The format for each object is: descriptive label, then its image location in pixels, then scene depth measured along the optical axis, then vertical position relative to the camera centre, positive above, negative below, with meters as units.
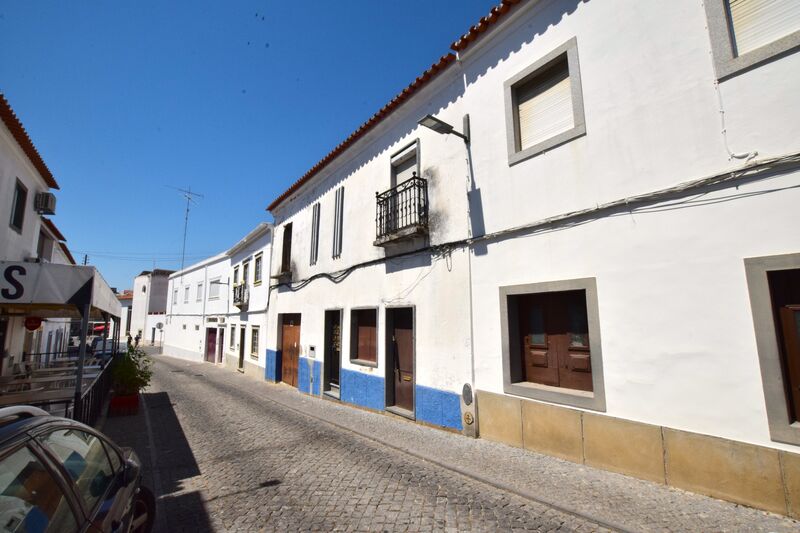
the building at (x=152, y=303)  38.97 +2.43
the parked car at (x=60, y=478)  1.89 -0.89
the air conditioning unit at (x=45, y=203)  9.51 +3.16
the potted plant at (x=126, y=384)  8.73 -1.34
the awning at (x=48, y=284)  5.07 +0.61
